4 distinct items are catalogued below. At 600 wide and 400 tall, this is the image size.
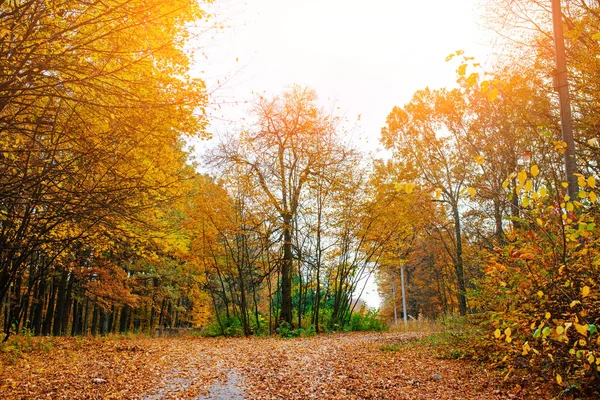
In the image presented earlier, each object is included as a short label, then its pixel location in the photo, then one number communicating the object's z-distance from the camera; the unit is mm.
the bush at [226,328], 13812
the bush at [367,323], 15330
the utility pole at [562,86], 4902
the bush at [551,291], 3963
